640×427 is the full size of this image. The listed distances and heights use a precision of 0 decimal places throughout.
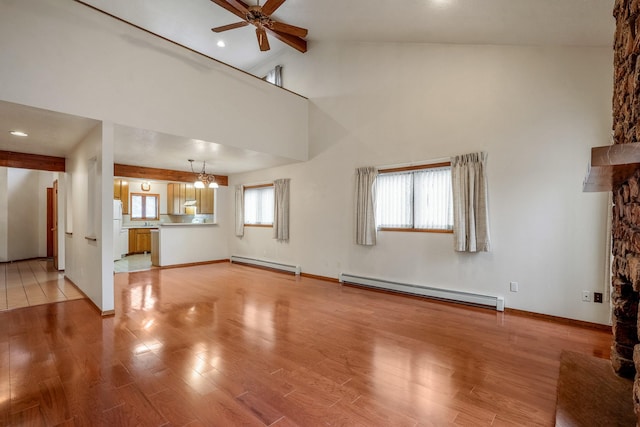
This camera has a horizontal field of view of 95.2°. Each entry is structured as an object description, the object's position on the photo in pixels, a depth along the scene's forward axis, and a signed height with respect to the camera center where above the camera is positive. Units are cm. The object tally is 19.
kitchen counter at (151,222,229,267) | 709 -85
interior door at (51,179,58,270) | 672 -44
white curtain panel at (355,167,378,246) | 512 +8
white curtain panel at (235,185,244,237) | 775 -6
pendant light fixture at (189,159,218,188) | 635 +66
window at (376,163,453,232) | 446 +20
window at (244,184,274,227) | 726 +14
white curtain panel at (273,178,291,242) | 661 +0
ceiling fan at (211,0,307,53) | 375 +268
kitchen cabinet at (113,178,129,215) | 916 +59
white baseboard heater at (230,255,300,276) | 643 -128
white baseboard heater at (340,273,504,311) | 399 -125
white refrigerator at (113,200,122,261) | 798 -44
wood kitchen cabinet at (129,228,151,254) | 967 -100
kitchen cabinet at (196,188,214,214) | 961 +32
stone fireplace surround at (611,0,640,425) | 146 +4
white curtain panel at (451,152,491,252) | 399 +8
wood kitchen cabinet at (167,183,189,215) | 975 +46
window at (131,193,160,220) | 997 +16
